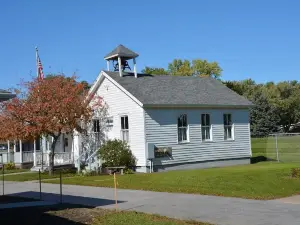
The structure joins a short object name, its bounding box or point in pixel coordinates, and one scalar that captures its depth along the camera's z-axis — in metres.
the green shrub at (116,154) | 25.11
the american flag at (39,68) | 31.06
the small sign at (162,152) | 25.53
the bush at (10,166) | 35.03
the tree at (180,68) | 65.76
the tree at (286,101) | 76.71
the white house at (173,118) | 25.55
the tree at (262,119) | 62.38
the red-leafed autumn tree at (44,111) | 24.54
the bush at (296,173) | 18.41
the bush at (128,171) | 24.74
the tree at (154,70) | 65.56
